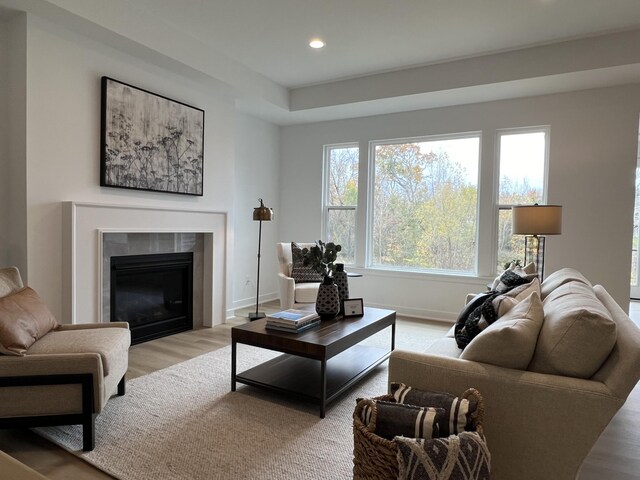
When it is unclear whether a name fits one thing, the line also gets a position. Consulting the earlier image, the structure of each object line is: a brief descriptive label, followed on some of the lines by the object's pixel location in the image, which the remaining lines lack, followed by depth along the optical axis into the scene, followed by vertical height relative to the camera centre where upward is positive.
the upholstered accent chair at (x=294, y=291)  4.49 -0.73
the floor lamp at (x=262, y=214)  4.65 +0.14
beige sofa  1.48 -0.59
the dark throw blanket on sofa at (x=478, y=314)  2.17 -0.47
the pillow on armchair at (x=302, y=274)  4.79 -0.56
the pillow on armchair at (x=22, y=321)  2.06 -0.56
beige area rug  1.96 -1.17
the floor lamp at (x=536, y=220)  3.46 +0.10
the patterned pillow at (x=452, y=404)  1.48 -0.67
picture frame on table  3.24 -0.64
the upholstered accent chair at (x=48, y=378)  2.03 -0.79
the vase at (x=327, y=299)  3.18 -0.57
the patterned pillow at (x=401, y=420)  1.46 -0.70
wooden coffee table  2.54 -1.05
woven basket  1.38 -0.78
